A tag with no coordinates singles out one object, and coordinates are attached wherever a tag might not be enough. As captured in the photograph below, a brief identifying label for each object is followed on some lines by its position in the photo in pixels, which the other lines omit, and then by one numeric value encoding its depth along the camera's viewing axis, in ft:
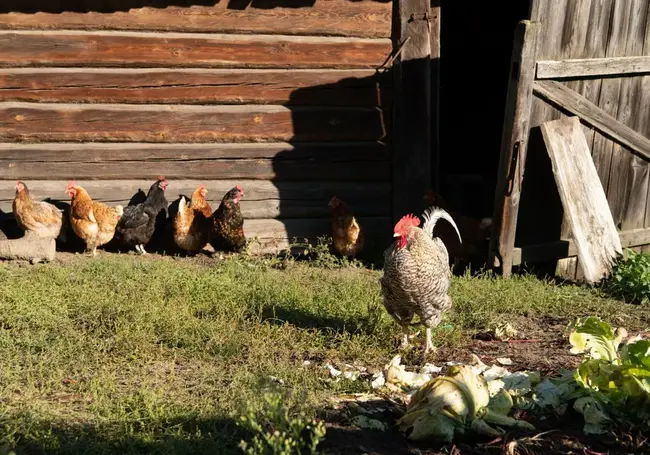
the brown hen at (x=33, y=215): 28.09
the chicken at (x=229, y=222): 28.55
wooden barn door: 24.80
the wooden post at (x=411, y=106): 28.81
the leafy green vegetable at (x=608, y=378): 14.25
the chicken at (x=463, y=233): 28.73
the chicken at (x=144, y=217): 28.78
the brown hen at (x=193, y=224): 28.91
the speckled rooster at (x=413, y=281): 19.06
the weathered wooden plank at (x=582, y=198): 25.73
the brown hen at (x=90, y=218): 28.30
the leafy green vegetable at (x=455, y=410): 13.83
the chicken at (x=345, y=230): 28.86
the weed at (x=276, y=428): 10.66
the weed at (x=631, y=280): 24.90
